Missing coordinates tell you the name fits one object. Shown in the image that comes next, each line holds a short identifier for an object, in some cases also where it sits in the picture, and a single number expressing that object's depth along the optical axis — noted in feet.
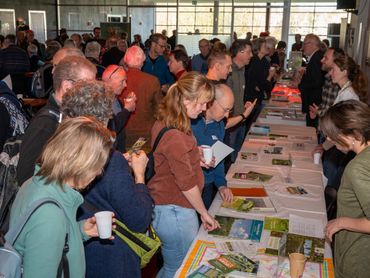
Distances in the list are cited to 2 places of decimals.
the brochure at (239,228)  7.41
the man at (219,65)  13.30
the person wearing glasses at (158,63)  20.34
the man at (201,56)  24.02
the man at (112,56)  25.13
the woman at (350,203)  6.73
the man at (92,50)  18.70
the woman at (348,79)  13.10
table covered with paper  6.43
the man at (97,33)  39.17
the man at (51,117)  6.65
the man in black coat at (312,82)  19.39
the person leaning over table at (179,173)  7.27
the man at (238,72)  16.81
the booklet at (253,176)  10.44
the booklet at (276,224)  7.75
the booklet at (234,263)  6.35
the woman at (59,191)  4.46
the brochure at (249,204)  8.59
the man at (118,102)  11.45
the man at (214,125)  9.45
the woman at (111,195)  5.88
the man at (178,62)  18.61
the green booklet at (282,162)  11.76
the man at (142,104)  13.80
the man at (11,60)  20.79
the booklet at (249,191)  9.34
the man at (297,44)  39.19
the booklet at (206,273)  6.11
